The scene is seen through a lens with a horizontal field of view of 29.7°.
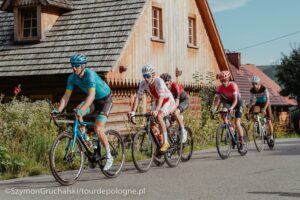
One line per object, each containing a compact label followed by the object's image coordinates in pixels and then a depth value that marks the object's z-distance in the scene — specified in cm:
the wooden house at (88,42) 1889
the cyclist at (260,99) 1485
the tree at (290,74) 4297
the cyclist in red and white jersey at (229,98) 1291
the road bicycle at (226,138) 1291
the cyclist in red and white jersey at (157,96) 1057
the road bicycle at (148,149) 1035
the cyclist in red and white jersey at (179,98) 1192
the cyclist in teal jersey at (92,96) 899
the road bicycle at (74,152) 874
